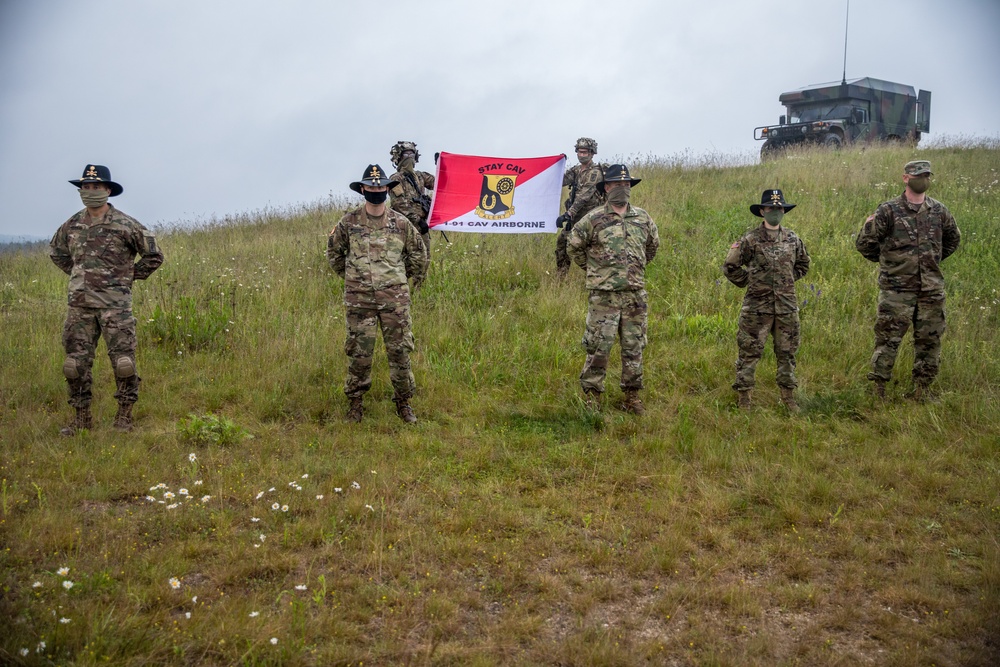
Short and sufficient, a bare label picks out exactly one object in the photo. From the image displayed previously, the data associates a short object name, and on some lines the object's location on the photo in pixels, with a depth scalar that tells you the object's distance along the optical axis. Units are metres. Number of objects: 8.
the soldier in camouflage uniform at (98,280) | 6.48
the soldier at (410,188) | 9.98
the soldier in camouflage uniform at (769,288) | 7.26
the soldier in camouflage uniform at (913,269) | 7.20
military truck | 19.23
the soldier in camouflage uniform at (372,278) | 6.88
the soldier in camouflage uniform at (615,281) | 7.12
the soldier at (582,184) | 10.40
